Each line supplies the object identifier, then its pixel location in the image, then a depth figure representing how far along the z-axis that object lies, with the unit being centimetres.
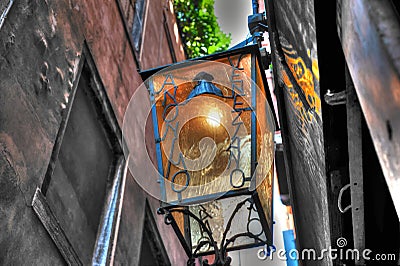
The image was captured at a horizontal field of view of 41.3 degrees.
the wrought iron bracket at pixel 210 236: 327
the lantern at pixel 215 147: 340
